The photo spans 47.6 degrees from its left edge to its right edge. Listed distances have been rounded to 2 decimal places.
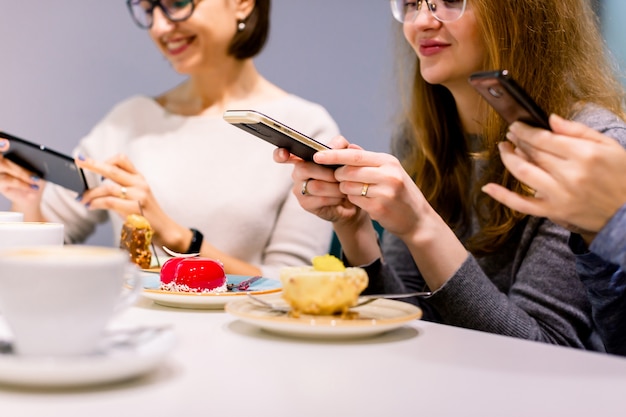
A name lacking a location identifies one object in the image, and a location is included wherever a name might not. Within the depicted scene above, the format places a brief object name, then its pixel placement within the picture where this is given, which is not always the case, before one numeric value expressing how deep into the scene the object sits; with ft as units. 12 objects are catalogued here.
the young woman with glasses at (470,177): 3.64
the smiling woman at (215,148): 6.88
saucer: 1.79
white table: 1.80
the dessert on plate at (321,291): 2.67
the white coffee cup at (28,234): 3.07
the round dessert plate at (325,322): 2.48
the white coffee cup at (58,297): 1.89
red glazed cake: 3.31
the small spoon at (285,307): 2.83
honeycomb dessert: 4.58
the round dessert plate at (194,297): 3.10
